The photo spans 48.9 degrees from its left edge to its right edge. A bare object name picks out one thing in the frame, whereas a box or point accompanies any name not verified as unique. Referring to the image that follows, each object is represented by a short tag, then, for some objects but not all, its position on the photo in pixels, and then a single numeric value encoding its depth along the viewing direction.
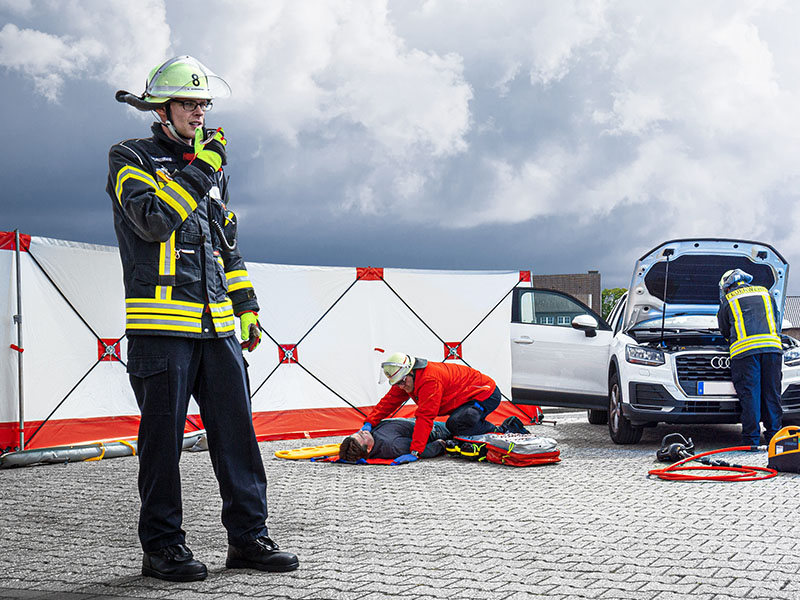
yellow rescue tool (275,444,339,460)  9.16
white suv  9.45
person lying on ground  8.64
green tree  69.38
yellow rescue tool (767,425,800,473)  7.63
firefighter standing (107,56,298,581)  3.87
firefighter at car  9.30
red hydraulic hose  7.29
